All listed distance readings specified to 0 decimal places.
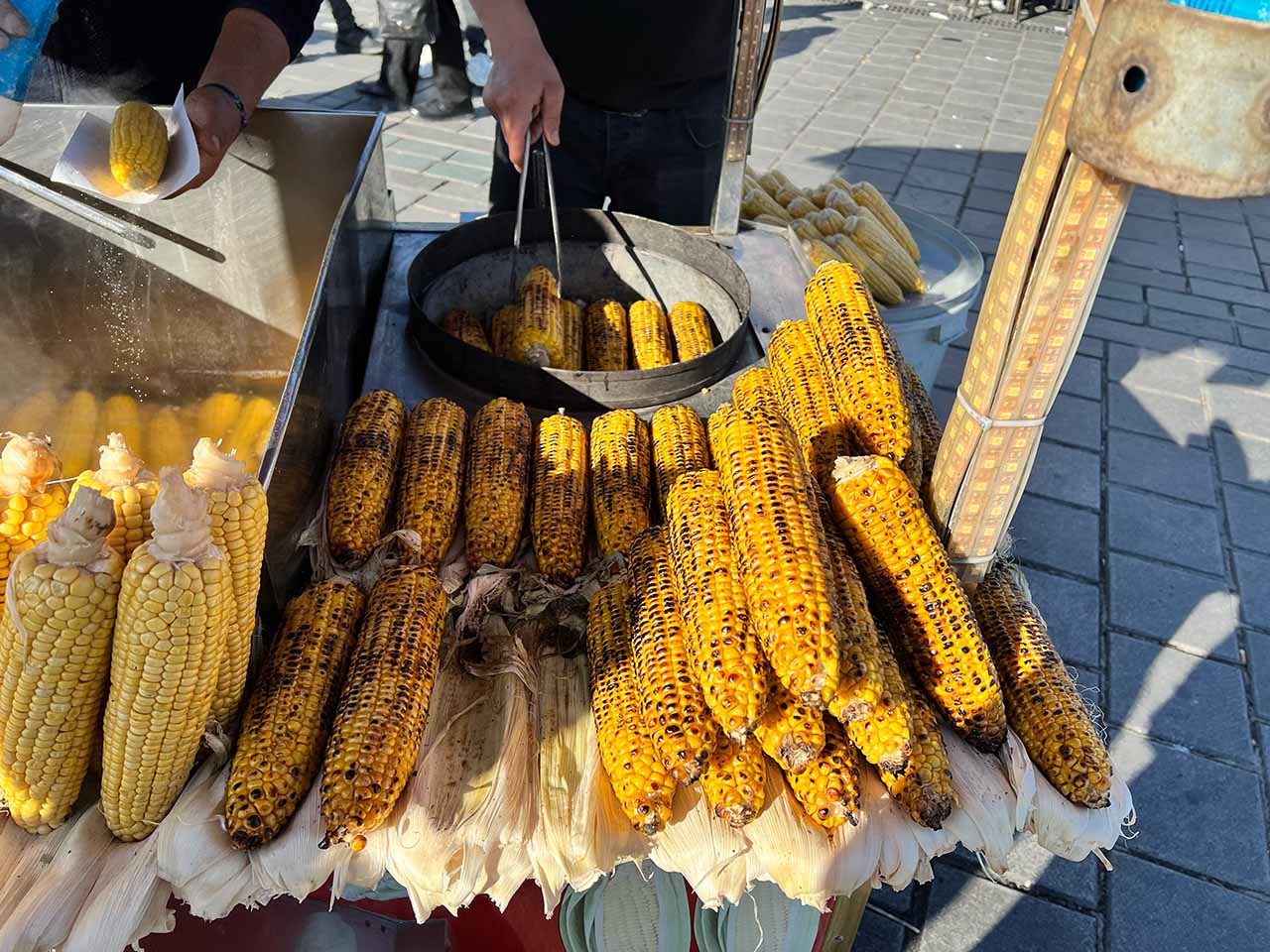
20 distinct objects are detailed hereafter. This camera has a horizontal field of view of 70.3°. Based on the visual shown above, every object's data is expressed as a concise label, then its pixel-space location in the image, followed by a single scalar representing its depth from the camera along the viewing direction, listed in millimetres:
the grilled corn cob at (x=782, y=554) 514
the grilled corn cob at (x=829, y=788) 546
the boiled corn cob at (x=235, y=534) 502
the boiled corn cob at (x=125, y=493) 510
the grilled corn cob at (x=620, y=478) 721
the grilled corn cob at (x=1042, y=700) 592
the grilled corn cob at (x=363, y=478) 679
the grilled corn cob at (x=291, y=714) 529
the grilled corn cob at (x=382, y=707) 530
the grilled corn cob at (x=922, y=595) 595
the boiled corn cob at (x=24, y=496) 515
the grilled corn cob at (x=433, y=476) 701
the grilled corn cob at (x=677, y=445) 758
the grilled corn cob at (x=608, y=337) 961
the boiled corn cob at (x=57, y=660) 468
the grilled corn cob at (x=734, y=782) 543
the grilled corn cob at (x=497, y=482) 710
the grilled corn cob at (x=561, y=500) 703
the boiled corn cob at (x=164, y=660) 461
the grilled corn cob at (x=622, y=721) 541
